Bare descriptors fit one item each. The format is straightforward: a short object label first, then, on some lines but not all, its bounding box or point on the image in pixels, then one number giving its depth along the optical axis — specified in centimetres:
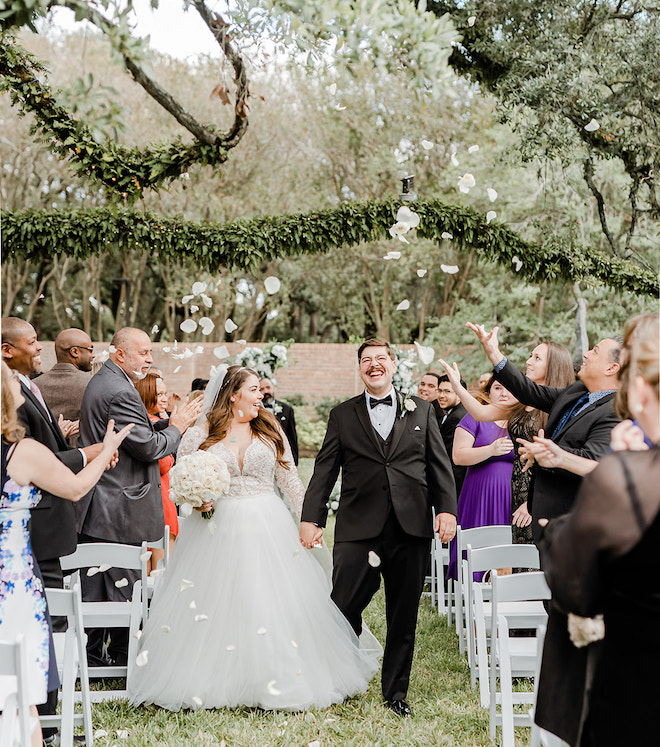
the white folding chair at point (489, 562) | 405
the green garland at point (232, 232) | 734
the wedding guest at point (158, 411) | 579
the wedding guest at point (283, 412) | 759
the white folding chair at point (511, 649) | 336
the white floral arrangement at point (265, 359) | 768
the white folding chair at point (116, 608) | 420
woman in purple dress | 561
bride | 411
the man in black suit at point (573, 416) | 369
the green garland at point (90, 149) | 578
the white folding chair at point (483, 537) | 492
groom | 426
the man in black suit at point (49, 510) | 334
